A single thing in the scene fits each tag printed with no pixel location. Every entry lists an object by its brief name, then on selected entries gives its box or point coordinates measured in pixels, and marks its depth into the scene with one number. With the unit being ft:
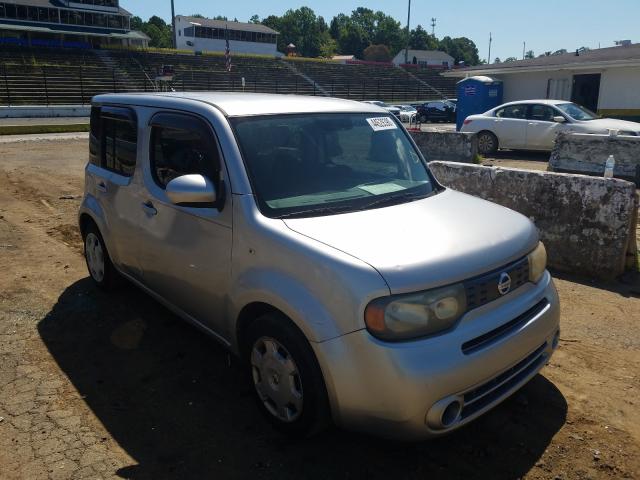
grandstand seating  126.62
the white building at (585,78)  64.28
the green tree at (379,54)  344.08
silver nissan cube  8.31
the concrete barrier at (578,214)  17.47
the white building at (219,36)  268.41
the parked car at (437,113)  117.70
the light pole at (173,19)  214.34
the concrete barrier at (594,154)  32.50
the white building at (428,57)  344.73
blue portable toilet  71.46
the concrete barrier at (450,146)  36.32
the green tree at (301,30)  409.28
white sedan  44.37
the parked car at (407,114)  104.00
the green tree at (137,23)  368.68
